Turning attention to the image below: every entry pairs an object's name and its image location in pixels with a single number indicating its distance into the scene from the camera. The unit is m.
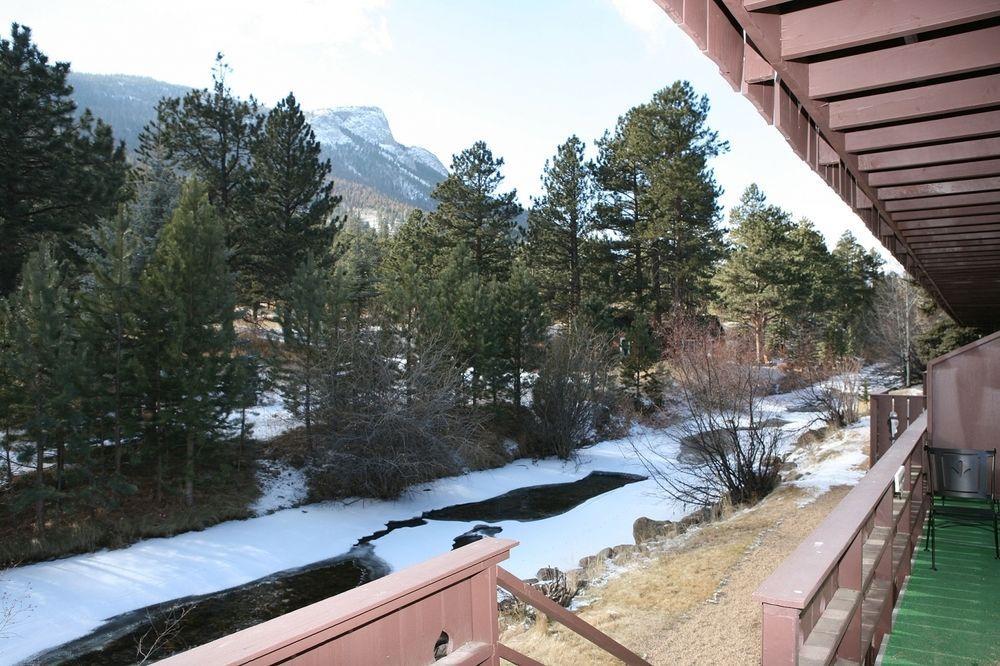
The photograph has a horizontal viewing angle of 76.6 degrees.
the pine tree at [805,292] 30.23
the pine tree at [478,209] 27.12
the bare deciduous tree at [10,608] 8.61
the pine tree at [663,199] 27.64
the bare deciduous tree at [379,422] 15.27
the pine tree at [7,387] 11.06
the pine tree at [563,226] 28.69
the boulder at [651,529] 10.16
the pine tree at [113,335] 12.52
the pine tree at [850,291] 30.94
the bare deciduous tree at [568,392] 20.58
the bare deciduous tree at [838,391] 16.17
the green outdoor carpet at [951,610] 3.10
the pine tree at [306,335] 15.98
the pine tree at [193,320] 13.11
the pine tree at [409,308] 17.44
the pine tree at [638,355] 24.73
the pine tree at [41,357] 11.18
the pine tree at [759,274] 30.12
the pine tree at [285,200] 19.27
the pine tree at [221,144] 18.61
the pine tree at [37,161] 14.84
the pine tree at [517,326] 21.94
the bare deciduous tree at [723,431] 10.50
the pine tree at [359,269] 17.79
